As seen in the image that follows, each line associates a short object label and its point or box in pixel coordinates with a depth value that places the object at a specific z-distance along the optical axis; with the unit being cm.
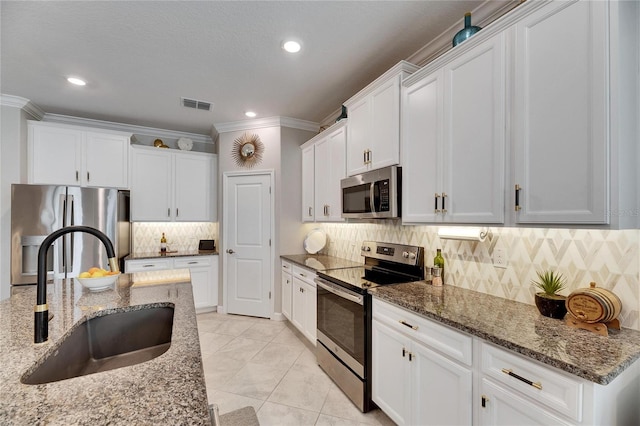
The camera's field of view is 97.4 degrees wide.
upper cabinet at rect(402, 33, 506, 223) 149
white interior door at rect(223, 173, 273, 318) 392
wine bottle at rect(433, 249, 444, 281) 208
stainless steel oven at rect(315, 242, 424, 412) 203
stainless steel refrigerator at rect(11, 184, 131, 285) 299
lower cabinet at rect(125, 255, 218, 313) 385
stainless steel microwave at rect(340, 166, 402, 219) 214
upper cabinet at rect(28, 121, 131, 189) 333
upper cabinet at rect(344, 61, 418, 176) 213
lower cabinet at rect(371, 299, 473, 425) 139
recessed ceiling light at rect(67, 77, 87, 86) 275
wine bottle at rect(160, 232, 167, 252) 418
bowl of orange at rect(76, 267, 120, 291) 158
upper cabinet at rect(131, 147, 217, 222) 396
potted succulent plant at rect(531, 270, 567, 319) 137
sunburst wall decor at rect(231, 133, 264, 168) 397
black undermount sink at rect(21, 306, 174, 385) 114
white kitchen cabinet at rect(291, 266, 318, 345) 288
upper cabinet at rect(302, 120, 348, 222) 295
